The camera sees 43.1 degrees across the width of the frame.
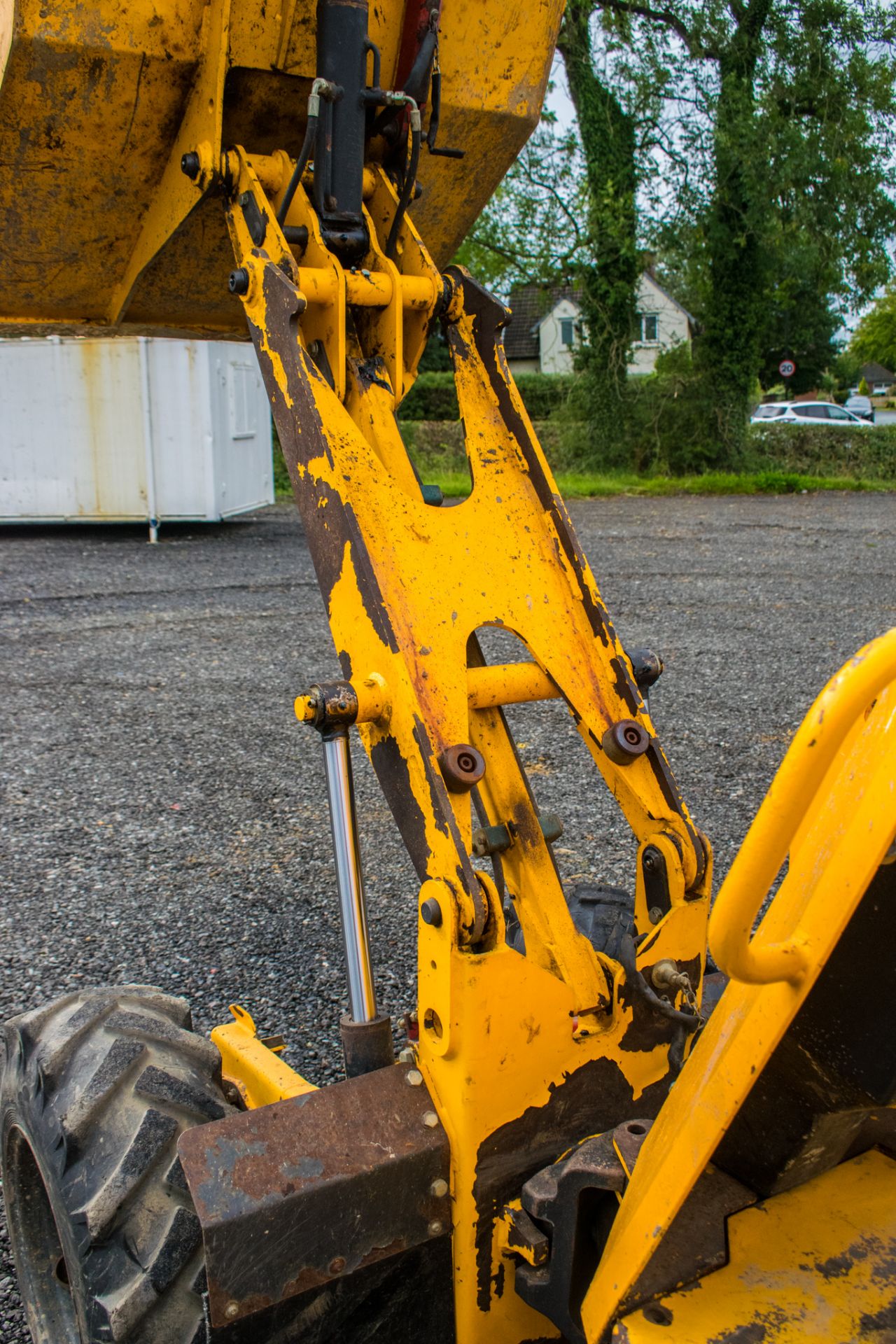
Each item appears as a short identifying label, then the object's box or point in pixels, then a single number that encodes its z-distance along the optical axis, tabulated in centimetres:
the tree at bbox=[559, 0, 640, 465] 2088
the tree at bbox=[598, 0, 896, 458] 2022
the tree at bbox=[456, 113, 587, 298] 2192
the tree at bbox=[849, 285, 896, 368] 6969
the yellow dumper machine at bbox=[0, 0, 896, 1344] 127
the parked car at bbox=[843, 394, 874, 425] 4409
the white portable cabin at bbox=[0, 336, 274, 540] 1211
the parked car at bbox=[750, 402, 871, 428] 3594
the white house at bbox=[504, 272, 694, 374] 4547
